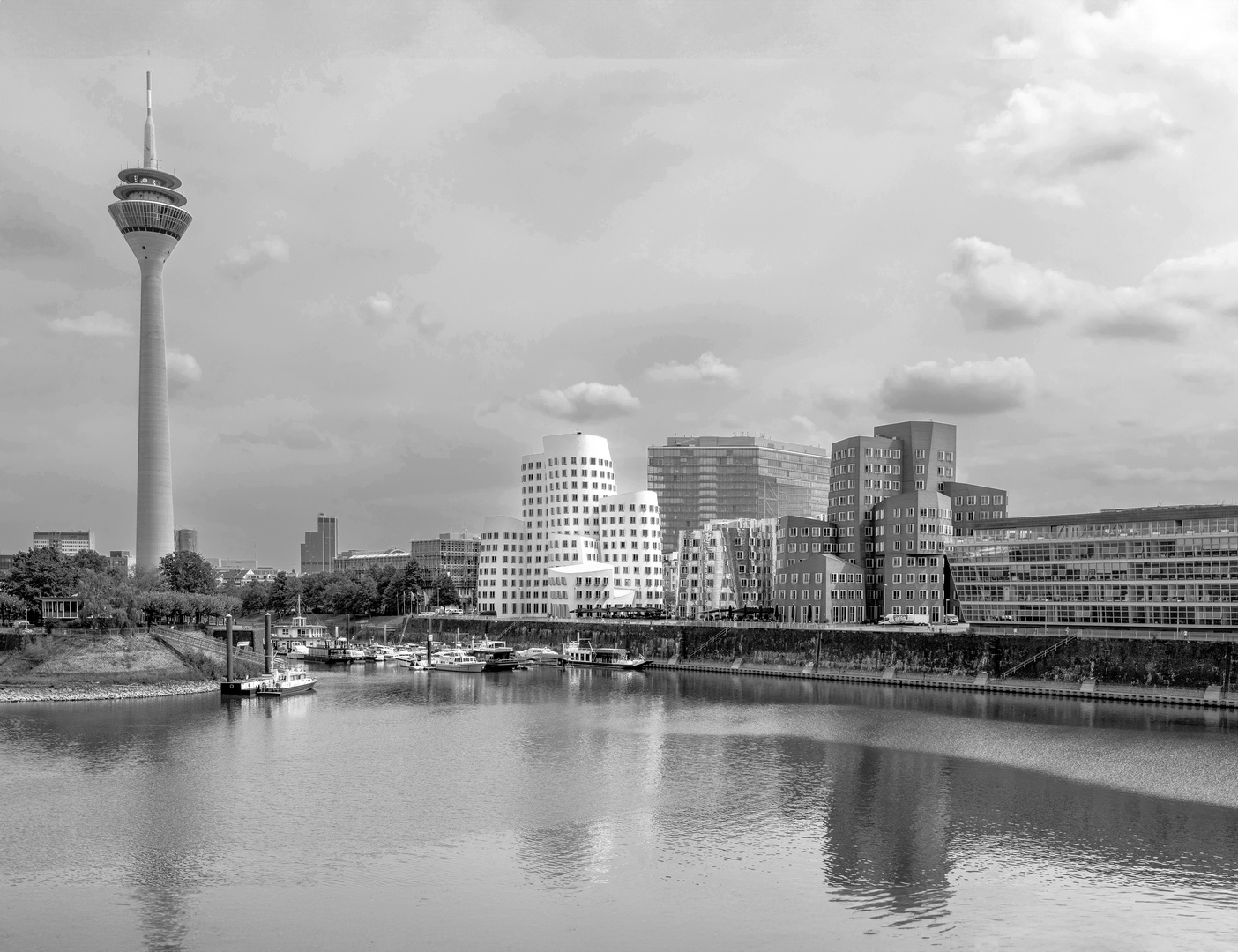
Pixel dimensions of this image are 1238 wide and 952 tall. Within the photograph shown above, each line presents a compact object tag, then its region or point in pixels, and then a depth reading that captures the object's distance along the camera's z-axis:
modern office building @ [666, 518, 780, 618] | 176.62
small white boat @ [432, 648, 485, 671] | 137.12
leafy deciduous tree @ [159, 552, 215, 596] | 169.50
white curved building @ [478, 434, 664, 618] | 192.62
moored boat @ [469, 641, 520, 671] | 138.50
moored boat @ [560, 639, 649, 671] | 139.00
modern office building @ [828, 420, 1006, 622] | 136.88
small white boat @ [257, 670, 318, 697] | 103.06
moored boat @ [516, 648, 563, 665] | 148.88
